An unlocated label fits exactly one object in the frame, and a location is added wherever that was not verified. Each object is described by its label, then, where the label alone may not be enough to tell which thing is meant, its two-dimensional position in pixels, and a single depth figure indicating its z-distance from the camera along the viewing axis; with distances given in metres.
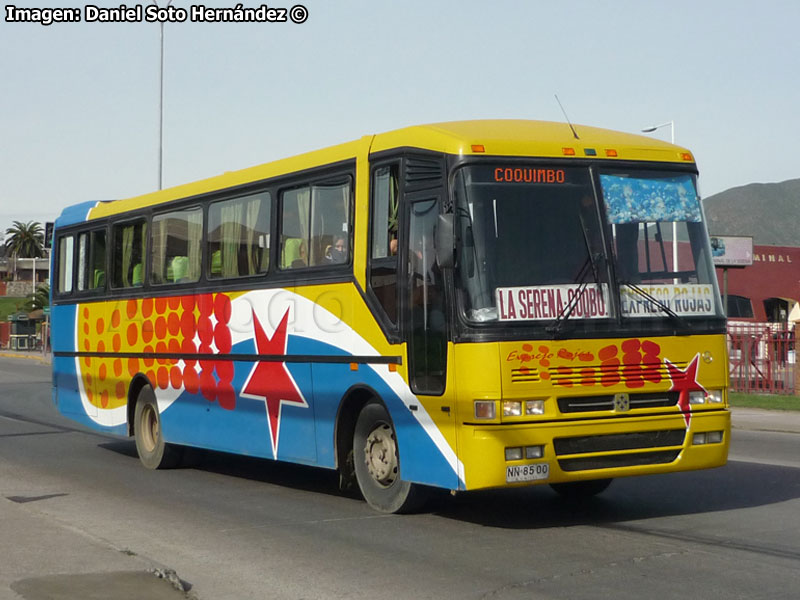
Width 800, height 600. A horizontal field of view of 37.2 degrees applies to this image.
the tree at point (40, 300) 95.31
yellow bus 9.15
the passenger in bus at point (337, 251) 10.91
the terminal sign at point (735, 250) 45.00
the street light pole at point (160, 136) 37.66
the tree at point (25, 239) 147.38
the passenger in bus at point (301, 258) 11.56
